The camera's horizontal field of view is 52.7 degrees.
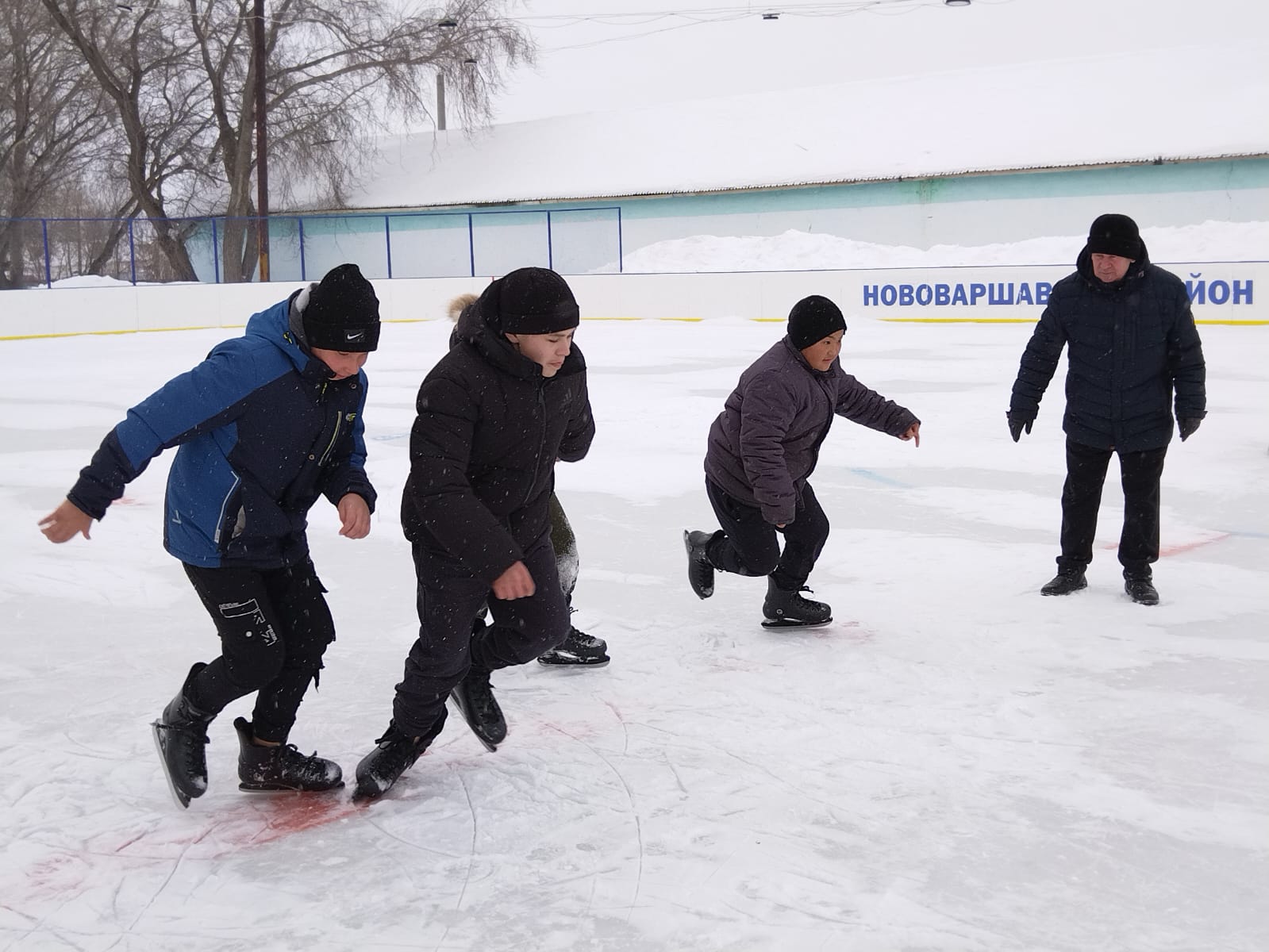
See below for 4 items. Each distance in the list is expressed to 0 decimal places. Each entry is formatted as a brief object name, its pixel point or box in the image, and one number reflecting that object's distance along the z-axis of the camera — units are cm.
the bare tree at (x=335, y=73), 2966
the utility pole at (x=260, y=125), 2725
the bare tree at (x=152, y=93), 2876
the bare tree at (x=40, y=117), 3034
